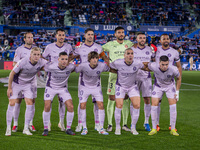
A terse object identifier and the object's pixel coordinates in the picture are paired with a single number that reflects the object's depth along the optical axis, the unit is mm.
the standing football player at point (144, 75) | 8141
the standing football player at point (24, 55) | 7708
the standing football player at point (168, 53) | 8008
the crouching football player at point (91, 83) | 7434
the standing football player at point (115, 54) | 8156
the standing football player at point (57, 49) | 7950
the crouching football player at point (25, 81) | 7238
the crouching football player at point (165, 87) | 7457
